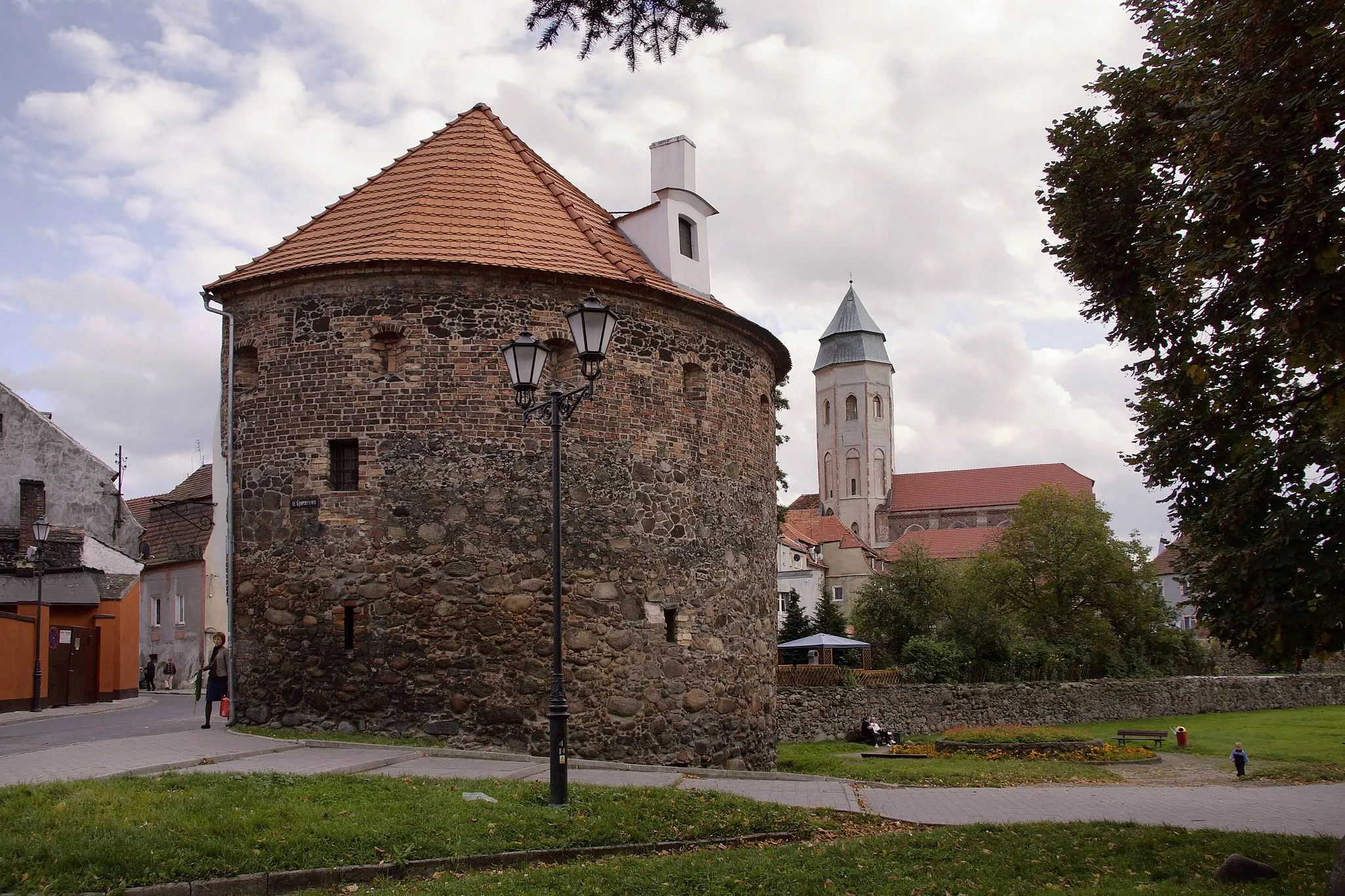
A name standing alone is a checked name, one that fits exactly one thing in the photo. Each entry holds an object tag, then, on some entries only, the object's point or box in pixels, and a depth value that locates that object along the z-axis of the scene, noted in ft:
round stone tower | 47.16
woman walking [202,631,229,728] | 50.08
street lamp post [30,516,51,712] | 73.56
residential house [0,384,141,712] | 81.51
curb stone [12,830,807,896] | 22.72
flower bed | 78.54
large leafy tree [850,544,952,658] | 143.43
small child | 63.93
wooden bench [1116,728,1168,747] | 86.72
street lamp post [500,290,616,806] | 30.45
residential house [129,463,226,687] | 118.52
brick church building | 307.58
